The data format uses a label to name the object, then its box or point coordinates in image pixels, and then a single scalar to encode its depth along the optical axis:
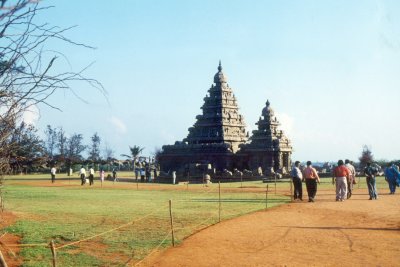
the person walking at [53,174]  41.31
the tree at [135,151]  93.94
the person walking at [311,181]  19.12
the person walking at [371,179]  19.20
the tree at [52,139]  105.49
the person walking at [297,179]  19.73
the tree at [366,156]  70.12
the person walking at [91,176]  37.59
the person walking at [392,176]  21.98
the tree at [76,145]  103.83
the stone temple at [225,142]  51.81
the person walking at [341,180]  19.11
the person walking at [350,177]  20.50
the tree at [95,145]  120.03
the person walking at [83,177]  38.25
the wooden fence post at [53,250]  6.26
